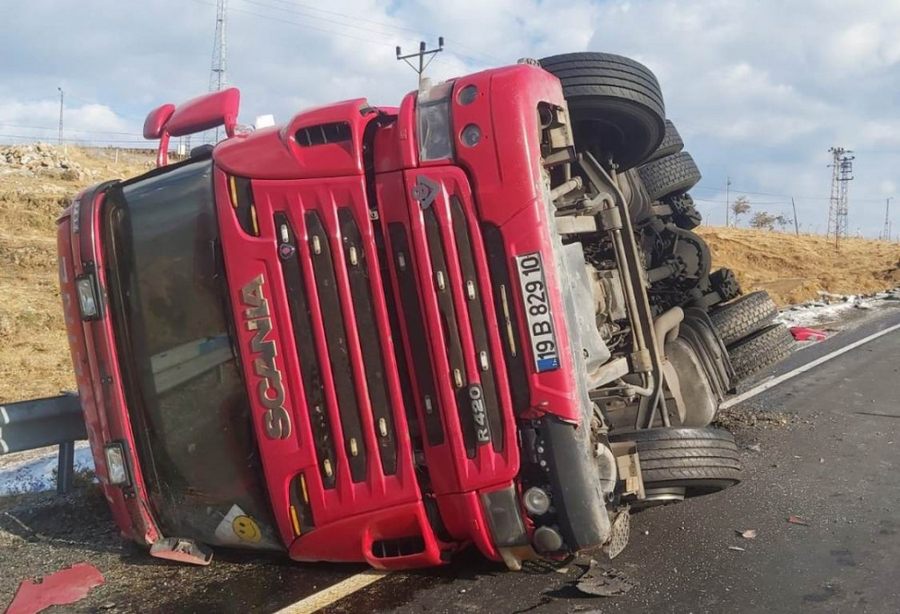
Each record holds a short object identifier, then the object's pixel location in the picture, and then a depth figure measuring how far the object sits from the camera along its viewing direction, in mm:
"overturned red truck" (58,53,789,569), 2855
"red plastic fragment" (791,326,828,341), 9984
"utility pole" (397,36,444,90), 25656
